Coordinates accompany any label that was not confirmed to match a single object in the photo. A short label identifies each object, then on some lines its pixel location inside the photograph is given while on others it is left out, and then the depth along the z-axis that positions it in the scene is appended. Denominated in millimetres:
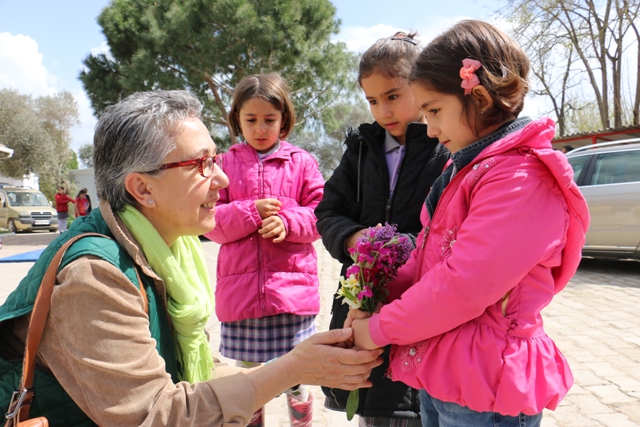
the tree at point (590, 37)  17953
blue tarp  5318
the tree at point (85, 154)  62144
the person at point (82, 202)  20484
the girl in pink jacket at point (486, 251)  1457
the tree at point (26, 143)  34750
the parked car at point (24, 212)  24078
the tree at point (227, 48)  16891
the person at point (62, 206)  21156
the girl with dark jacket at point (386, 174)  2076
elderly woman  1523
